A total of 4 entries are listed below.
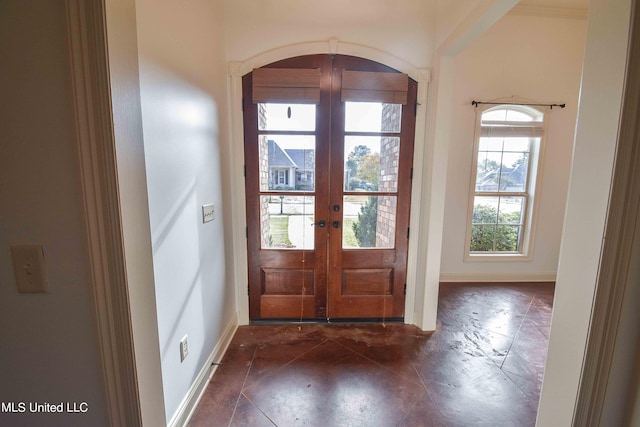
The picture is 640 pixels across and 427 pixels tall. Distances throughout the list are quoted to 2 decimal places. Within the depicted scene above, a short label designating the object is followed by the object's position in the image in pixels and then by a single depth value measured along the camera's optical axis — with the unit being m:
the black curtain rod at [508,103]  3.15
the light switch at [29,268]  0.68
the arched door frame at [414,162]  2.15
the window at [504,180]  3.24
